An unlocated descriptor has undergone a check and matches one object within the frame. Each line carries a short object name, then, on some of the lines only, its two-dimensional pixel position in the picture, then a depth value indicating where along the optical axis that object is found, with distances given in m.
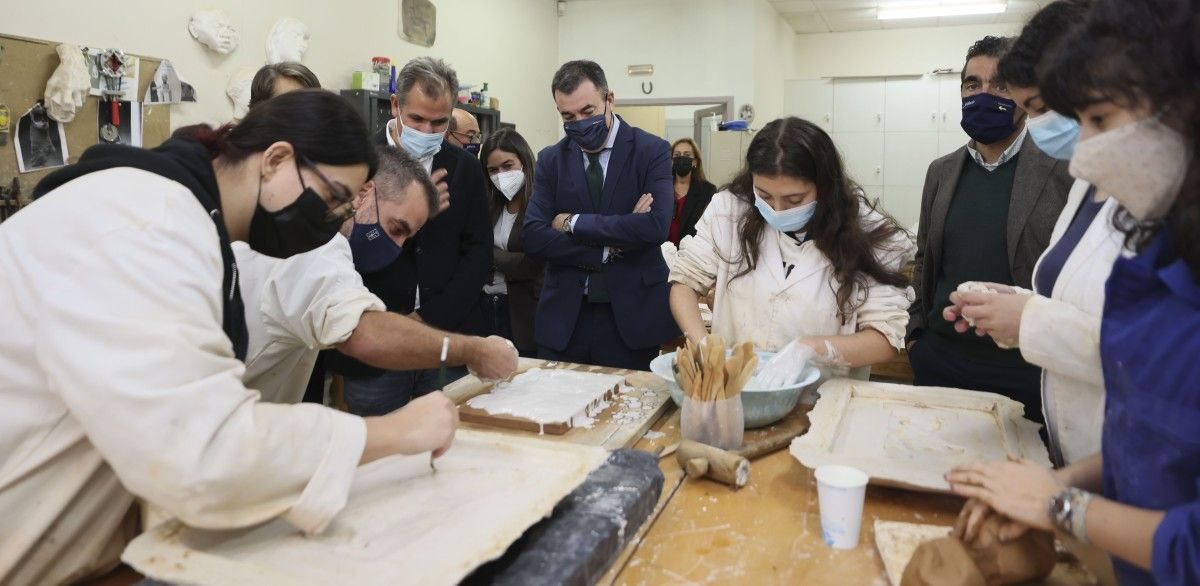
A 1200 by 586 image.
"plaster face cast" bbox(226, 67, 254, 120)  3.81
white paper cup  1.22
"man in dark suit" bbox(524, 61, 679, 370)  2.89
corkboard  2.82
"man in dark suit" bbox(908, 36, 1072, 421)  2.26
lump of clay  1.06
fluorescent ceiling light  7.70
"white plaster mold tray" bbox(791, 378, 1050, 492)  1.44
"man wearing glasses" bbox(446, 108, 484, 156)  3.99
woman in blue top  0.90
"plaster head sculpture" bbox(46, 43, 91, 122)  2.96
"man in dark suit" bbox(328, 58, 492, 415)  2.64
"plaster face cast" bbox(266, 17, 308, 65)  4.06
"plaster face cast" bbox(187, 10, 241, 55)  3.61
